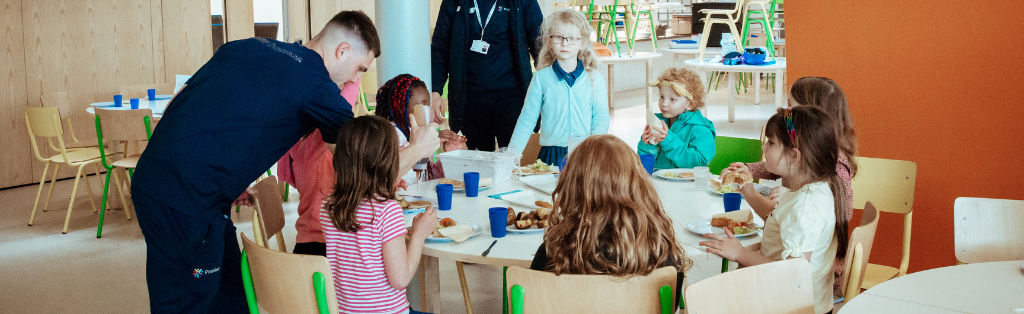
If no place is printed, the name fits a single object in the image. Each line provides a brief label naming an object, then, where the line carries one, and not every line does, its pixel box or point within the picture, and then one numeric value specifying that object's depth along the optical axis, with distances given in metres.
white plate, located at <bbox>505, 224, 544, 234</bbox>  2.23
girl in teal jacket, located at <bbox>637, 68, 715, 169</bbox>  3.45
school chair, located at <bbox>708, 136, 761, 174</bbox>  3.48
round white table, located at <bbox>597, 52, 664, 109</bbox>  9.28
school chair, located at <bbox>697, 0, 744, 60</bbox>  8.64
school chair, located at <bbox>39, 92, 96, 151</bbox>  5.71
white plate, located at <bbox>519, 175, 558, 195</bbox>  2.89
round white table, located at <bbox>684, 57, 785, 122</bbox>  7.84
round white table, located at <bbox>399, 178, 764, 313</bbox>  2.05
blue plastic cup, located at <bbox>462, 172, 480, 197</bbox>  2.72
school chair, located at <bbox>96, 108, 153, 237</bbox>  4.80
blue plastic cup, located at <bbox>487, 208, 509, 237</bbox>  2.15
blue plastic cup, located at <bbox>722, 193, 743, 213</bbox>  2.41
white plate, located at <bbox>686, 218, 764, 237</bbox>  2.21
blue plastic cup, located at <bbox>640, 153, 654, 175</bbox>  2.87
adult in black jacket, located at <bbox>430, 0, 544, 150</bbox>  4.16
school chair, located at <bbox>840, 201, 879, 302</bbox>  2.05
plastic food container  2.96
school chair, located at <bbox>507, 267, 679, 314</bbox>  1.66
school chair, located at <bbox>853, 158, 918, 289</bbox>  2.85
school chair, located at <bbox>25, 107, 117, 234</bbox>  5.00
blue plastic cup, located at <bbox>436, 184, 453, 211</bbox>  2.52
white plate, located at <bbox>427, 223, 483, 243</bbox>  2.15
